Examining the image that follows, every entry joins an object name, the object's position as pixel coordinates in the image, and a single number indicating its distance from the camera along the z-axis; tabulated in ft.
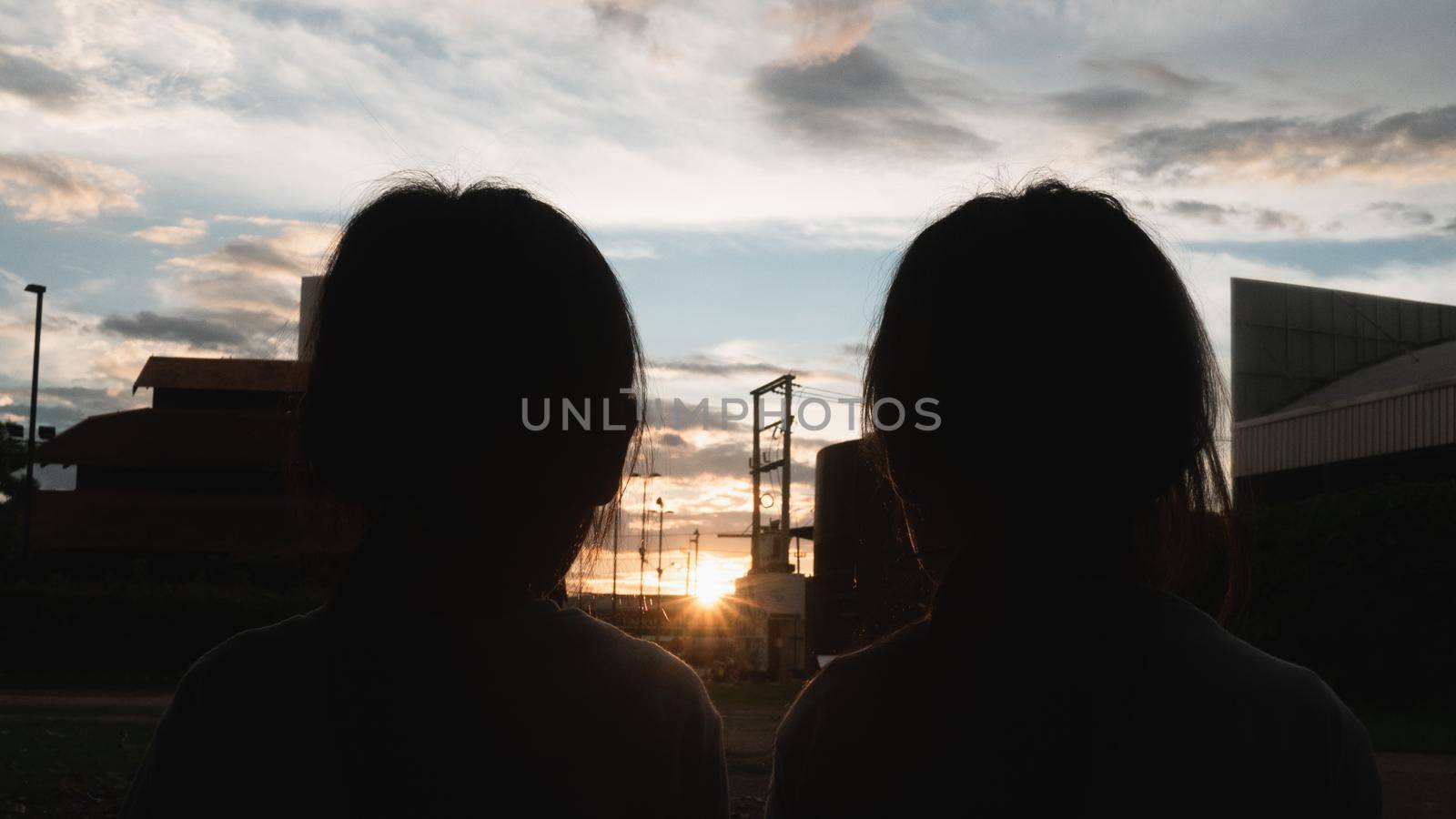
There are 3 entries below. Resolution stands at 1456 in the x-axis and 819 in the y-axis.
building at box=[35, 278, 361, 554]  141.69
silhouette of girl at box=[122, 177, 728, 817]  4.43
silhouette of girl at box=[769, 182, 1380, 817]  4.21
